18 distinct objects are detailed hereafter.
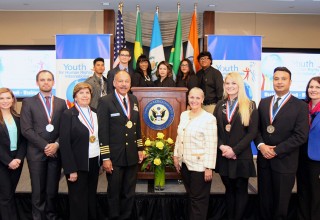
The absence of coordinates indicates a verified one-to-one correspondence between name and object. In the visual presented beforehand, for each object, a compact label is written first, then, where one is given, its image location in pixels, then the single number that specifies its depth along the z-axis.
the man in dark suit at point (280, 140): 2.63
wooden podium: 3.42
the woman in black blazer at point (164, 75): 4.26
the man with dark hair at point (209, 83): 4.40
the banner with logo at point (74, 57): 5.67
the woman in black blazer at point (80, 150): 2.58
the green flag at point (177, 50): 5.58
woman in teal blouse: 2.69
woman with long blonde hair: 2.62
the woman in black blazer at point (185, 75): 4.45
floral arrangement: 3.16
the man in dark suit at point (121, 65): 4.00
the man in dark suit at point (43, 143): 2.71
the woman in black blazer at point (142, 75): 4.26
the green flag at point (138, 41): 5.60
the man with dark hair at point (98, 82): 4.10
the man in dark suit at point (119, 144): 2.68
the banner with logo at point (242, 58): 5.68
